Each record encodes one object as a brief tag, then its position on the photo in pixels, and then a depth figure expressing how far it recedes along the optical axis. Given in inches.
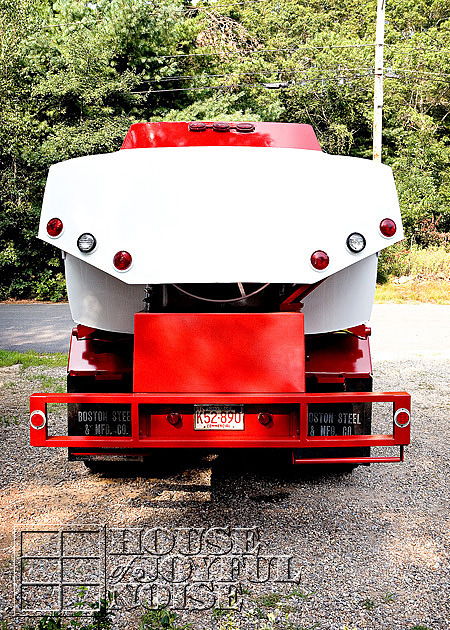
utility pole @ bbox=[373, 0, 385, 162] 777.6
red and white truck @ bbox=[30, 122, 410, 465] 146.9
